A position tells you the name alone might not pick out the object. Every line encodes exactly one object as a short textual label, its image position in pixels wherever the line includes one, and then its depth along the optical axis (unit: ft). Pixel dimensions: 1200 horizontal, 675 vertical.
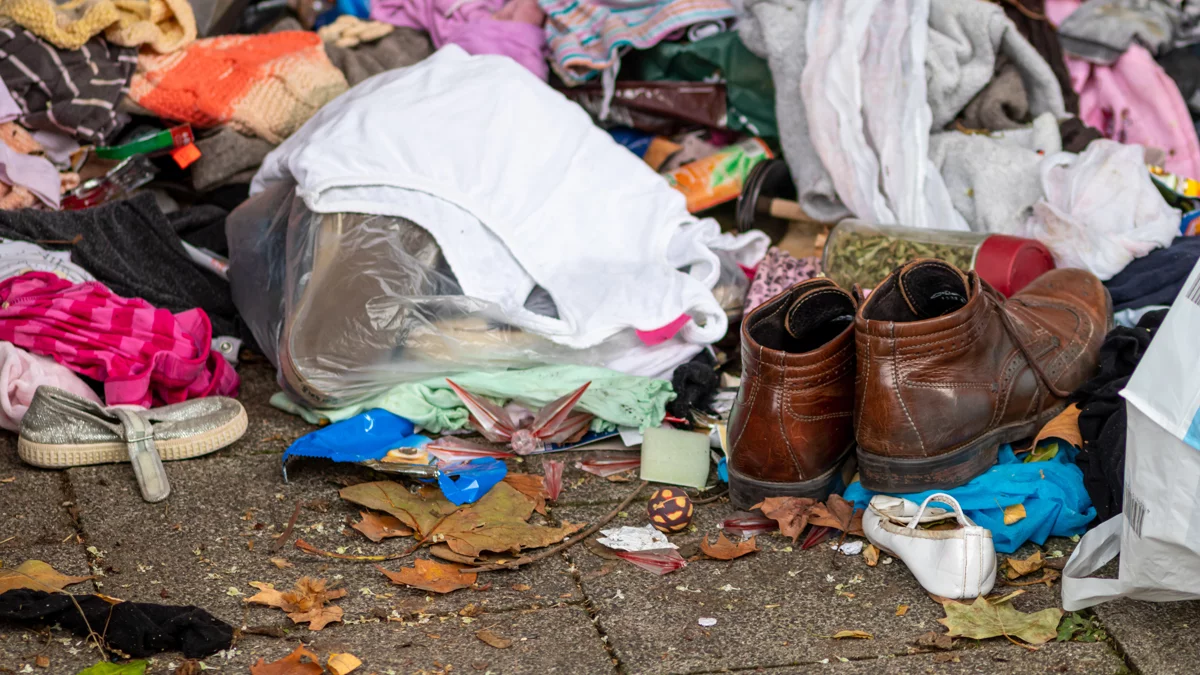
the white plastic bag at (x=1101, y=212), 10.05
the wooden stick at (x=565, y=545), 6.93
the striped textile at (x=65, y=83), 10.82
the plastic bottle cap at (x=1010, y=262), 9.66
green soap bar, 8.14
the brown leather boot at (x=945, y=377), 6.75
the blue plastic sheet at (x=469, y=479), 7.75
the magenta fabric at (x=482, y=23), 13.01
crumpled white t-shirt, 9.44
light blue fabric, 6.88
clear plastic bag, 9.00
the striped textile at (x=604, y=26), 12.89
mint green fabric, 8.83
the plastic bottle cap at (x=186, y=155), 11.55
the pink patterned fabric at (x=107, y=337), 8.78
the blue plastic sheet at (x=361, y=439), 8.13
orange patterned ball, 7.45
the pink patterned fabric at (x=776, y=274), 10.52
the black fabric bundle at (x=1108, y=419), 6.85
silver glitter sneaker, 7.97
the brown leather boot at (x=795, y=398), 7.06
